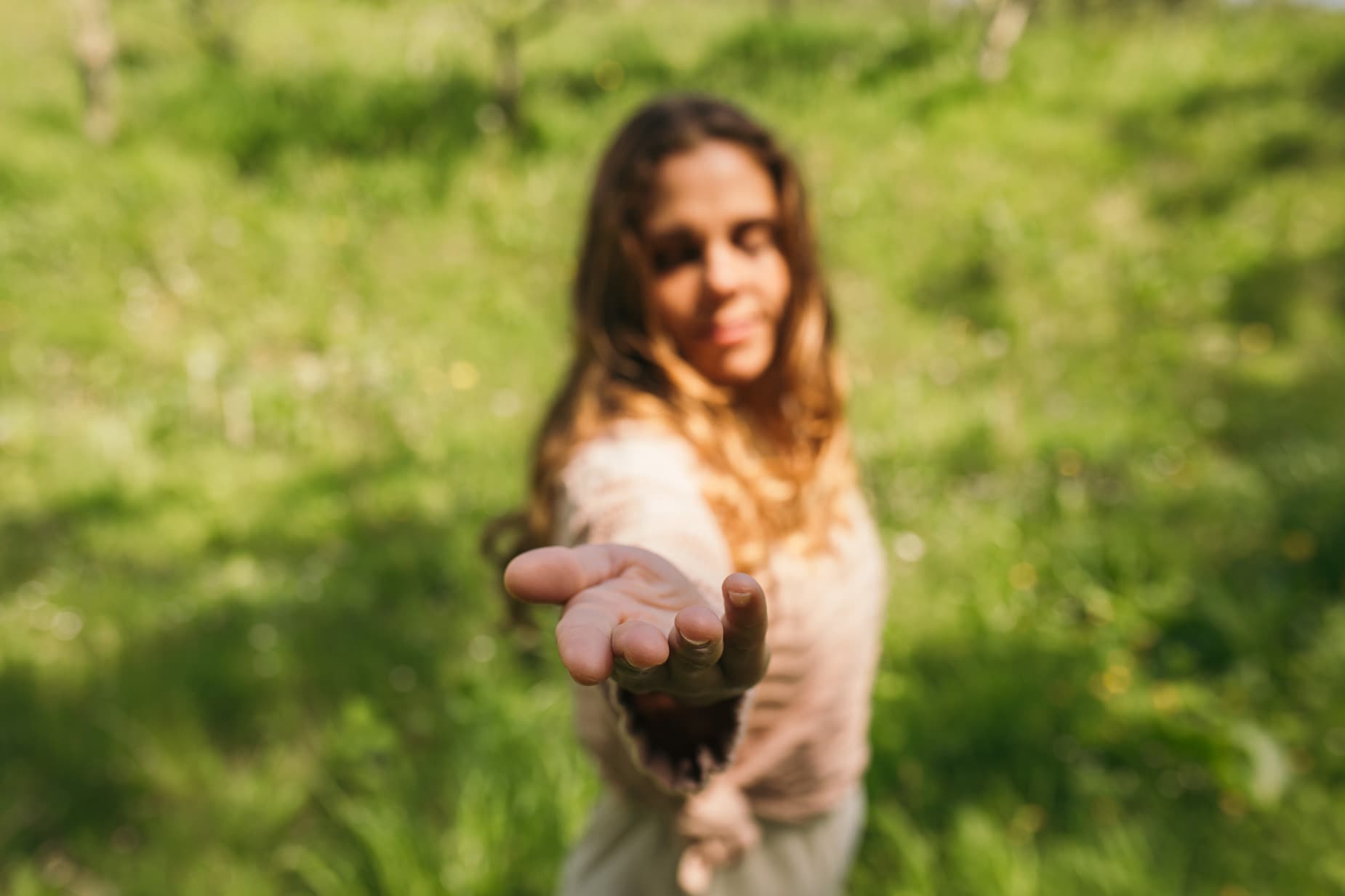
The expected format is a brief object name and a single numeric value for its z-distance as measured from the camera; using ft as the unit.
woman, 3.40
